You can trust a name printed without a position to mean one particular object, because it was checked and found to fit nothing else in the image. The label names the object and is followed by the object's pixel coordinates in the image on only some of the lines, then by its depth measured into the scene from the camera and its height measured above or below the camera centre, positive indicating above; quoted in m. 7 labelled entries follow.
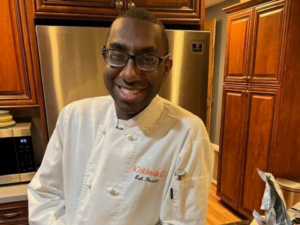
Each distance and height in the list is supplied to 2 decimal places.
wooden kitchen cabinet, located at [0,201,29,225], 1.27 -0.81
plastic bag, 0.64 -0.40
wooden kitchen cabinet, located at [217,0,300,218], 1.81 -0.31
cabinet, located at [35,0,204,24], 1.17 +0.29
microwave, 1.35 -0.53
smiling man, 0.68 -0.28
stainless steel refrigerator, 1.16 +0.00
